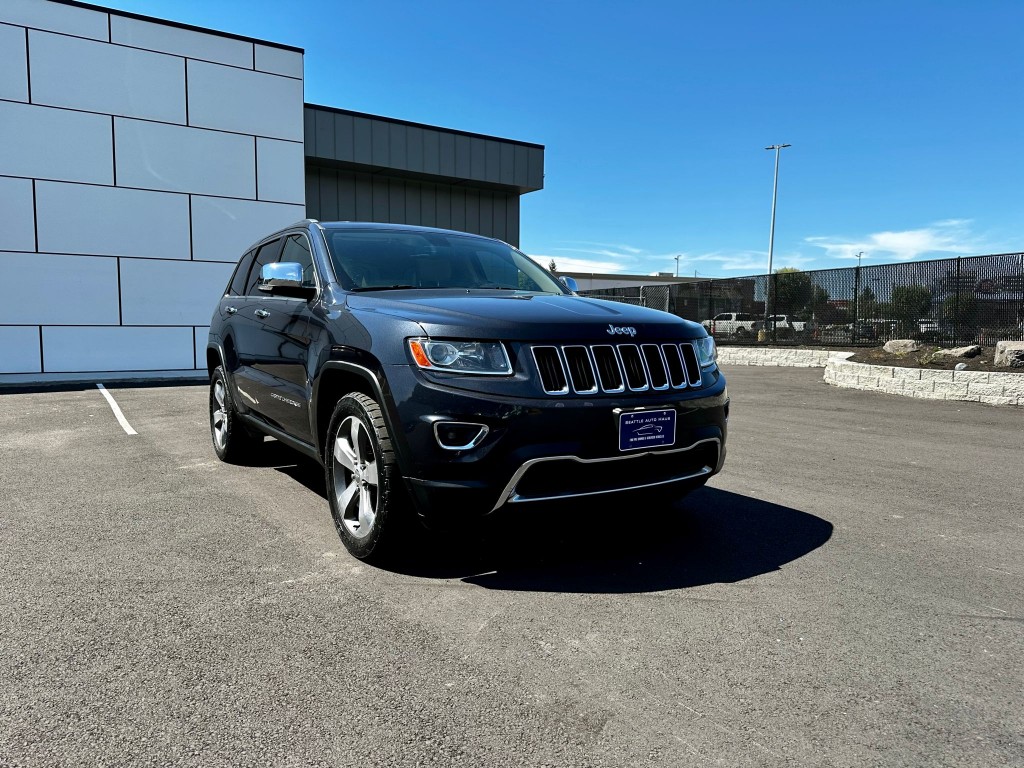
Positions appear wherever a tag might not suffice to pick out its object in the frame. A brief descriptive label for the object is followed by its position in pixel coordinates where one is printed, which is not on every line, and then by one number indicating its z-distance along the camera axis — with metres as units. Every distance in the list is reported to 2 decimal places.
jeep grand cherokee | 3.16
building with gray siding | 14.01
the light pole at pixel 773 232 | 43.16
